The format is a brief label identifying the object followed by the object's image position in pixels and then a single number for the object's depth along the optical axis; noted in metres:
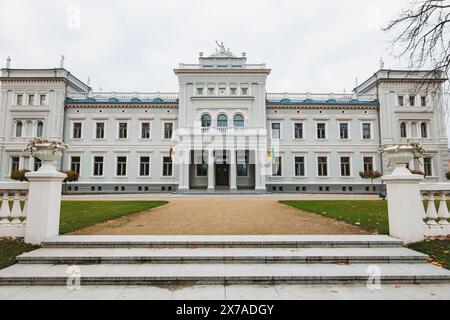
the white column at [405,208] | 5.39
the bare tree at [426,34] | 6.94
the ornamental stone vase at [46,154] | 5.54
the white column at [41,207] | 5.32
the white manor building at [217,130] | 27.89
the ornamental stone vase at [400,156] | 5.65
